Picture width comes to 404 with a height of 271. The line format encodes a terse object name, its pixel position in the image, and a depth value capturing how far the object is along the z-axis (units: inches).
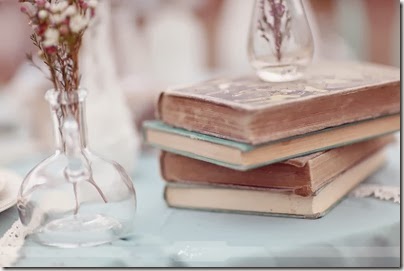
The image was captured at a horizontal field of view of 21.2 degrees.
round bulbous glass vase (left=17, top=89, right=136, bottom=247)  37.3
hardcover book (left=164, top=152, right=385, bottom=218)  39.0
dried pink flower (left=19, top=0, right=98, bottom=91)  35.0
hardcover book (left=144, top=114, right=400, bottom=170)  37.5
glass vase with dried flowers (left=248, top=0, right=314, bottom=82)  41.3
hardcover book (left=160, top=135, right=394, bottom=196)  38.4
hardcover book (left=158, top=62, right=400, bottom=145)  37.2
